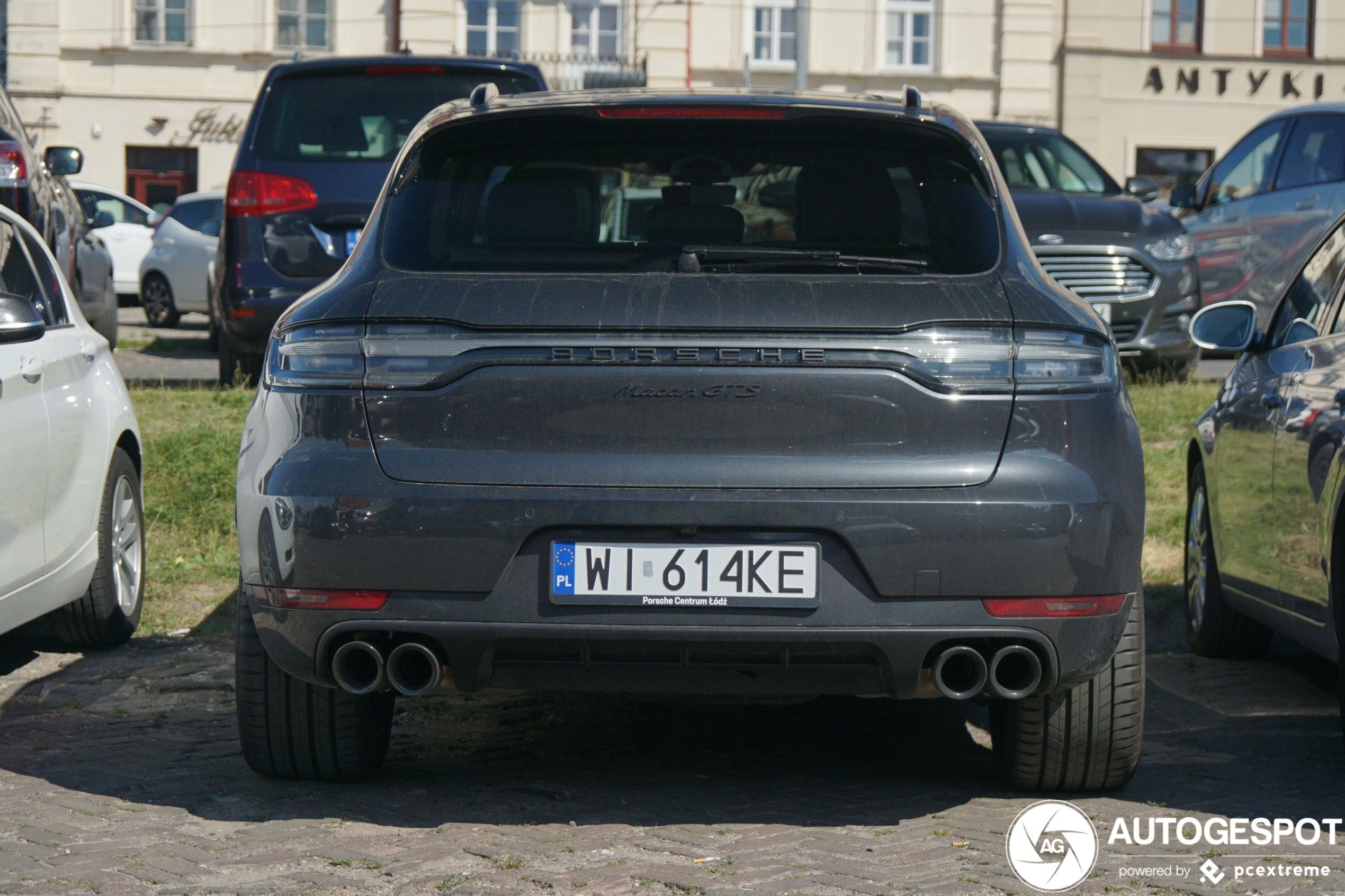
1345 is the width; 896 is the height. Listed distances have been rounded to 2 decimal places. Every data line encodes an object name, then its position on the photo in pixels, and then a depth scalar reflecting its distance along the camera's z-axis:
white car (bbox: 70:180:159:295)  22.20
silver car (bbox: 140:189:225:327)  18.19
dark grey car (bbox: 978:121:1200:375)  11.20
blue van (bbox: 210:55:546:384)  9.34
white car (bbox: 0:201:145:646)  5.05
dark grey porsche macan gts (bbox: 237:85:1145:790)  3.54
